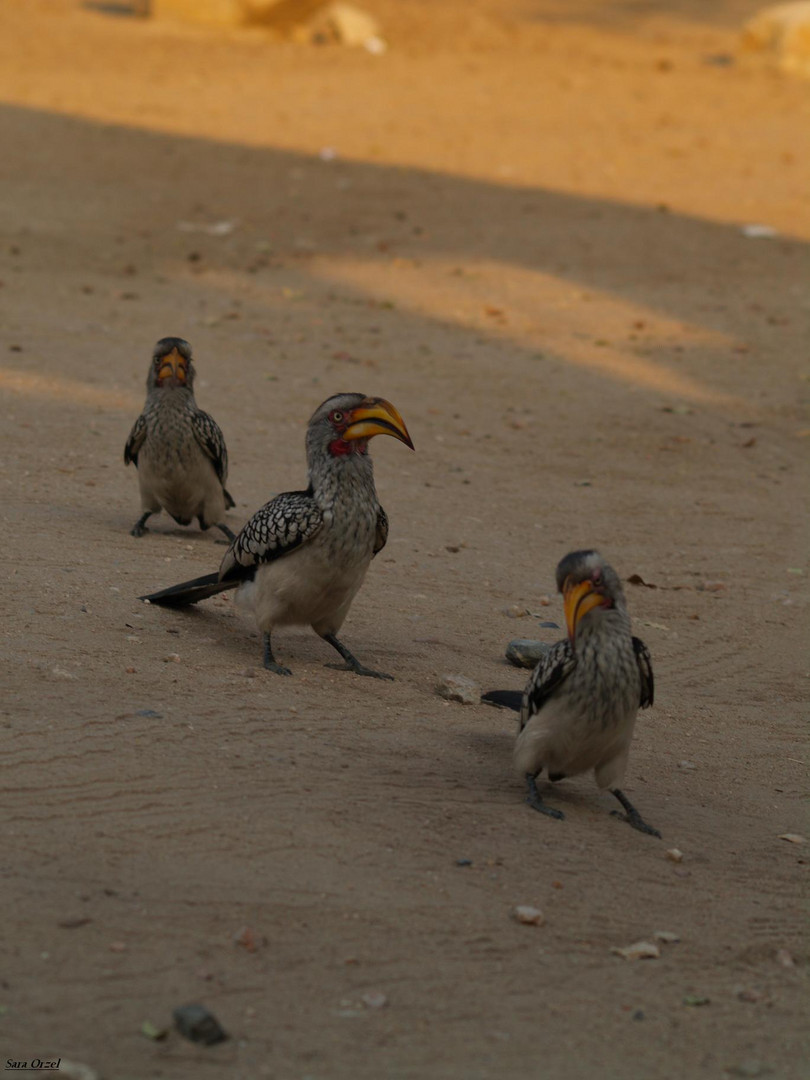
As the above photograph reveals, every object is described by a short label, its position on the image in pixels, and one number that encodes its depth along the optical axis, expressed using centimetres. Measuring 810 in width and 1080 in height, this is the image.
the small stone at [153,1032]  729
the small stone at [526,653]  1341
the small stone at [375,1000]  780
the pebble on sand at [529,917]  877
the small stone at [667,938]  889
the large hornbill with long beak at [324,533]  1182
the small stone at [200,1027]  729
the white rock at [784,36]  4812
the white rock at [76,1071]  689
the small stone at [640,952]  867
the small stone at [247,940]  811
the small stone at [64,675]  1083
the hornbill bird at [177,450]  1567
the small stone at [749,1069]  762
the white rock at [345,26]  4822
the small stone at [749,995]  841
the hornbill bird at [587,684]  980
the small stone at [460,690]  1217
